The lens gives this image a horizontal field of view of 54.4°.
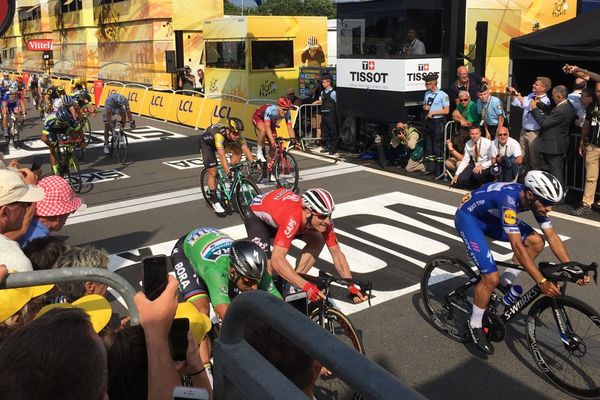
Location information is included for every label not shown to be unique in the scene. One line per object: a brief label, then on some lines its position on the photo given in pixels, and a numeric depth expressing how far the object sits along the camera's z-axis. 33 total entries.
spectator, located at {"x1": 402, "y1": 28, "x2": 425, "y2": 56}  13.56
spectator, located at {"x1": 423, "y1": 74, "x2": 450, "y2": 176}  12.03
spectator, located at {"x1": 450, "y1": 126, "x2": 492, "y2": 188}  10.65
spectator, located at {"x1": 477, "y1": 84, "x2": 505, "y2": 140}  11.17
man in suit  9.91
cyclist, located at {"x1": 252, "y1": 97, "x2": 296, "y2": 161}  11.45
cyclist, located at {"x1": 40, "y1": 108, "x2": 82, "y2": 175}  11.54
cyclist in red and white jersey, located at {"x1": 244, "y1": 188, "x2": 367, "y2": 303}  4.70
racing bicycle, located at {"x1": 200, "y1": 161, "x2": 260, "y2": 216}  9.42
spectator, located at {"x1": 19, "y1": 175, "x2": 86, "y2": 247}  4.67
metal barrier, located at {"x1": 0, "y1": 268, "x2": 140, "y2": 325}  2.14
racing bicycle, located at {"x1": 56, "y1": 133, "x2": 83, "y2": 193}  11.59
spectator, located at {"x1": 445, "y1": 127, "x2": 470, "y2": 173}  11.41
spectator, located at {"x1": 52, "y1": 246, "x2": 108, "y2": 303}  3.53
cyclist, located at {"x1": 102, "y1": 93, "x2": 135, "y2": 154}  14.75
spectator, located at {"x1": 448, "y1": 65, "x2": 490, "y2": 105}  12.26
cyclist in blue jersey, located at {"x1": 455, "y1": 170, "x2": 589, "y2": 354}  4.75
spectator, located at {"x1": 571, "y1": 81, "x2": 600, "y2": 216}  9.28
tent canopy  10.50
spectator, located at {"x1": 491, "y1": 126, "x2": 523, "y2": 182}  10.29
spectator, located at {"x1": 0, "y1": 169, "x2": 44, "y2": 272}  3.67
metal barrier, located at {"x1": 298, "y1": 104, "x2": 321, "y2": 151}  16.27
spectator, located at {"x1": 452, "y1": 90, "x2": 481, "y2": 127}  11.56
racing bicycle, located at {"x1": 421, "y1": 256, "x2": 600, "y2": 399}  4.51
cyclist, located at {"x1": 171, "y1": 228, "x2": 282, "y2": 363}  3.82
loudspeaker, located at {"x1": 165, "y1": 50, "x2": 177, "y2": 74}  29.95
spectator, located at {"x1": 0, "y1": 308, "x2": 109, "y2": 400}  1.42
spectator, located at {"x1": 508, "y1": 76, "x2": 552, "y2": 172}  10.38
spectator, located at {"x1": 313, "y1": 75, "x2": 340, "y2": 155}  15.34
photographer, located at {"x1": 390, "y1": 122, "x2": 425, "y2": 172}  12.60
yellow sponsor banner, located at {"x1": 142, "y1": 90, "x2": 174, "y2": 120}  22.31
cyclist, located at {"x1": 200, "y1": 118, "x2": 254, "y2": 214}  9.59
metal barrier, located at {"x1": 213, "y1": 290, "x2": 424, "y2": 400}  1.04
